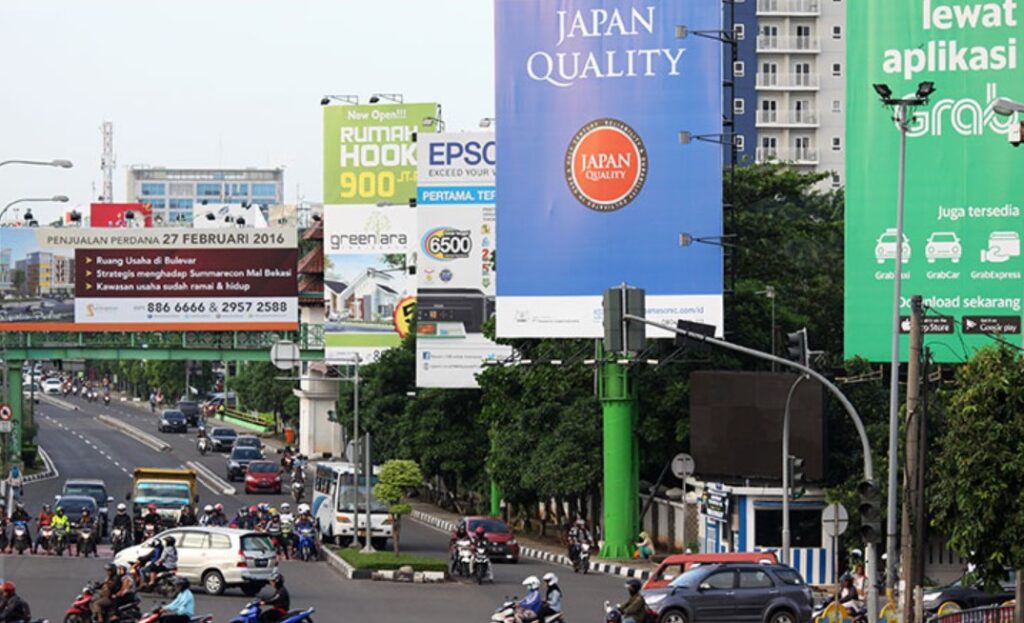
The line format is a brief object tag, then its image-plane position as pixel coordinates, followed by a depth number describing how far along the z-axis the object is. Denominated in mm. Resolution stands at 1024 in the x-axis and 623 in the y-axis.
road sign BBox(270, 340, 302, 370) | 81625
